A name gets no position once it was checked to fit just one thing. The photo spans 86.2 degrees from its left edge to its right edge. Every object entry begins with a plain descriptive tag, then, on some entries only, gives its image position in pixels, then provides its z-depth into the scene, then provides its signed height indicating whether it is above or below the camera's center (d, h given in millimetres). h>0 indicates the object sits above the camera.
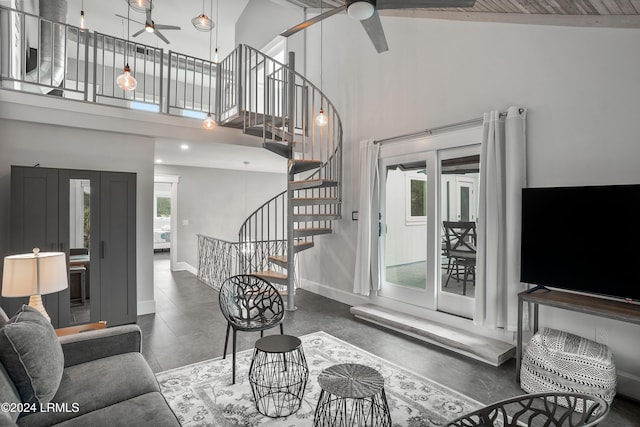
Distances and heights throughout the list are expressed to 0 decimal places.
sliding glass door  3867 -148
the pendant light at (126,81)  3687 +1431
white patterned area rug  2330 -1408
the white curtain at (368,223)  4676 -139
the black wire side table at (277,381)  2408 -1355
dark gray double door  3629 -215
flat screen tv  2443 -190
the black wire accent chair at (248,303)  2910 -862
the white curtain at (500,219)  3156 -46
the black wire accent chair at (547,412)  1243 -784
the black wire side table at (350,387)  1858 -975
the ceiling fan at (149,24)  4766 +2680
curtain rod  3570 +984
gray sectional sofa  1568 -944
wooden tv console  2361 -674
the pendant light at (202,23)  5461 +3066
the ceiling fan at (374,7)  2131 +1359
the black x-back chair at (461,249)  3812 -409
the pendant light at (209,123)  4528 +1178
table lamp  2312 -456
